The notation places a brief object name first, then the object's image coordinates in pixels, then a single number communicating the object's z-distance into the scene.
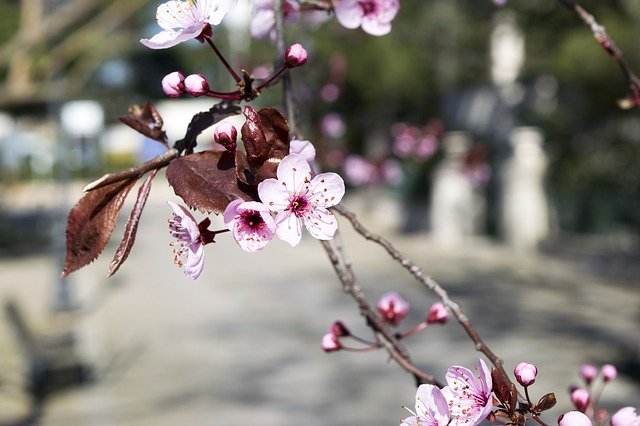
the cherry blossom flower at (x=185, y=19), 0.37
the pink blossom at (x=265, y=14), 0.50
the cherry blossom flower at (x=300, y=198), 0.36
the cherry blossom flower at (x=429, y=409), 0.37
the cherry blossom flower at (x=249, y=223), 0.36
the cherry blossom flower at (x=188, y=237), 0.37
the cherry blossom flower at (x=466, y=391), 0.37
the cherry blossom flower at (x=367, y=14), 0.46
